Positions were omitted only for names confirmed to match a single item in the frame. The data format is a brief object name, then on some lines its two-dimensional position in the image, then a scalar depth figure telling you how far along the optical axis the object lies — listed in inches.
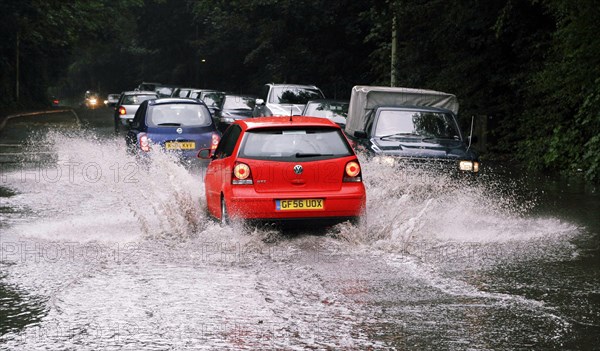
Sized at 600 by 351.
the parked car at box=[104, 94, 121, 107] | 2068.2
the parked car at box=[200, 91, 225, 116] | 1448.3
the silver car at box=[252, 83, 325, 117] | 1121.3
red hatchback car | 422.3
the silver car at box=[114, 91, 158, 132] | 1301.7
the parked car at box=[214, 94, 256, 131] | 1206.9
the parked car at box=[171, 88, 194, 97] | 1745.7
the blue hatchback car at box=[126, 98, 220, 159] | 727.4
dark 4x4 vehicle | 586.2
